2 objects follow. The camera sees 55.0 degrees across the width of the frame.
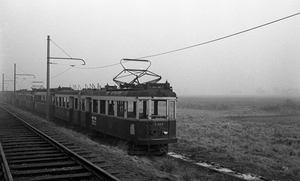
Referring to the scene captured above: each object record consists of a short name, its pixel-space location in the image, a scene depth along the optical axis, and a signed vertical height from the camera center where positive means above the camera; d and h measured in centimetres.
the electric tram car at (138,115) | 1171 -88
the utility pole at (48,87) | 2245 +60
